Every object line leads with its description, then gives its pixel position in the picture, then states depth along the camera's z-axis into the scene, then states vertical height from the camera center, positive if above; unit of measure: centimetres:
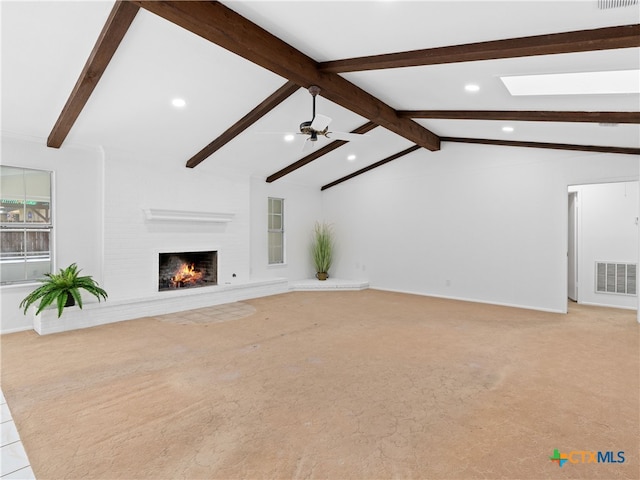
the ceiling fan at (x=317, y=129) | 388 +127
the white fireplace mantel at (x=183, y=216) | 568 +39
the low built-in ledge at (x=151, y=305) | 461 -103
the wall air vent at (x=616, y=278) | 596 -67
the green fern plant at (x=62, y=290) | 443 -65
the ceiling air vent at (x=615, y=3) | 208 +138
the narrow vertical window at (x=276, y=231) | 821 +18
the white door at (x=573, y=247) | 658 -16
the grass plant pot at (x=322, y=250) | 869 -28
